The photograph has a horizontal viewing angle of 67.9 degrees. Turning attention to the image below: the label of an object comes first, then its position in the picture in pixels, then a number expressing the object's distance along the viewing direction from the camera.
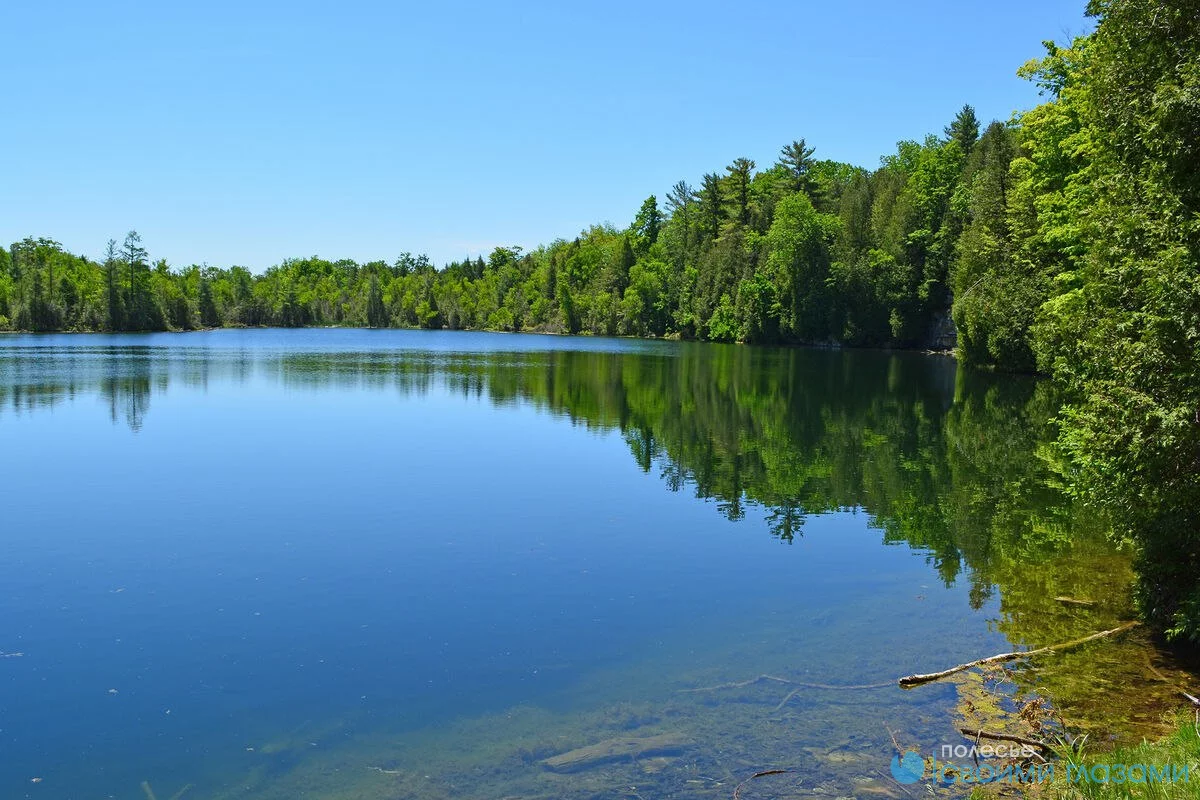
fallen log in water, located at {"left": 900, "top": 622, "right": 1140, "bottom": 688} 10.30
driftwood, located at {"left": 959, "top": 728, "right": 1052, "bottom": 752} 8.29
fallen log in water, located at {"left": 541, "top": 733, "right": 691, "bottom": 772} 8.59
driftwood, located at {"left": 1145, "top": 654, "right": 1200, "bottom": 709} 9.71
